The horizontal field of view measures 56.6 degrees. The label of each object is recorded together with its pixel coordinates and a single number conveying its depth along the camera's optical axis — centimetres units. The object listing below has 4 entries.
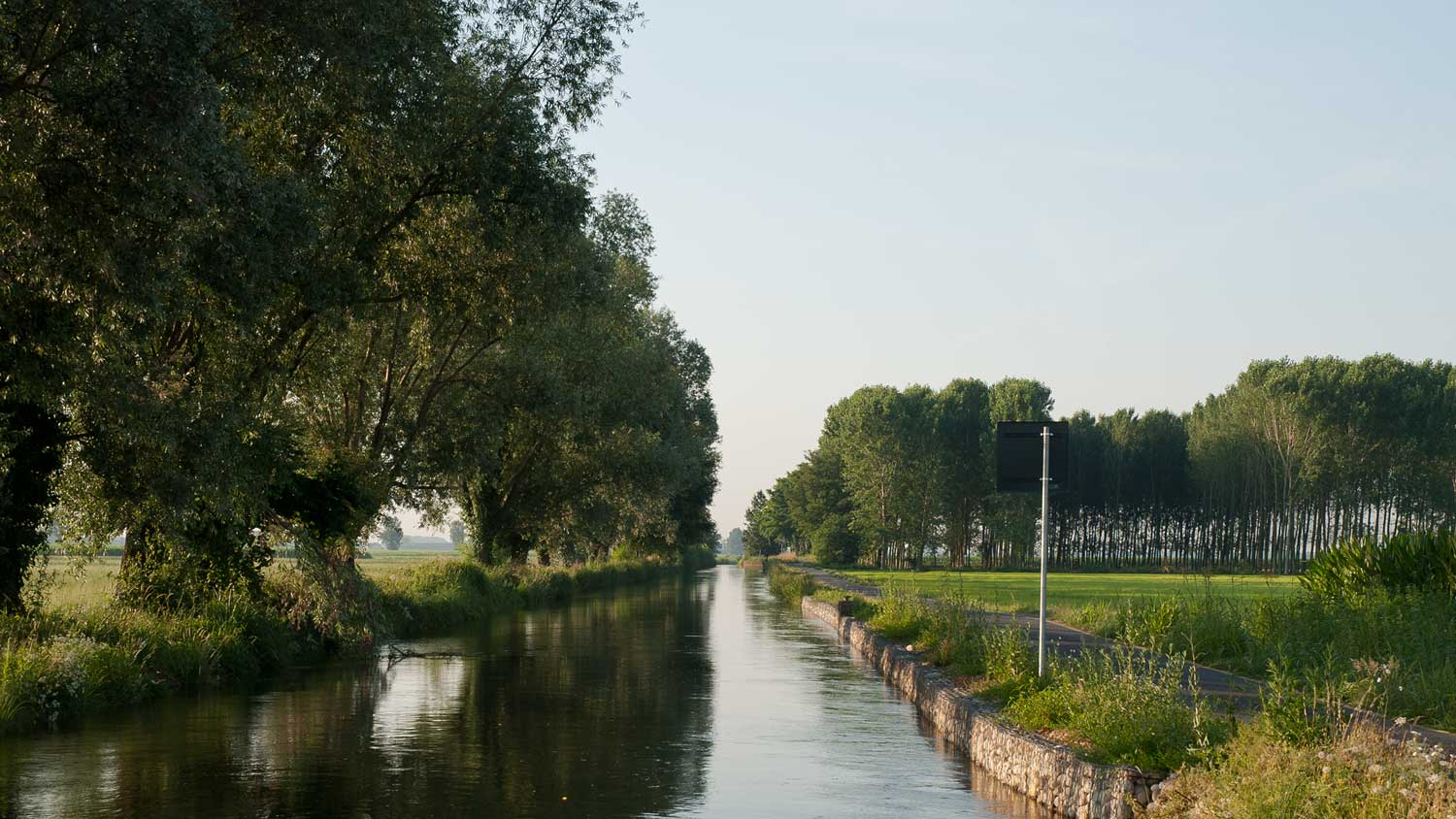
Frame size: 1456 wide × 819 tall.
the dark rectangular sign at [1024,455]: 1841
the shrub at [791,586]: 5941
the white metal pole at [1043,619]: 1722
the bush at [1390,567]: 2516
